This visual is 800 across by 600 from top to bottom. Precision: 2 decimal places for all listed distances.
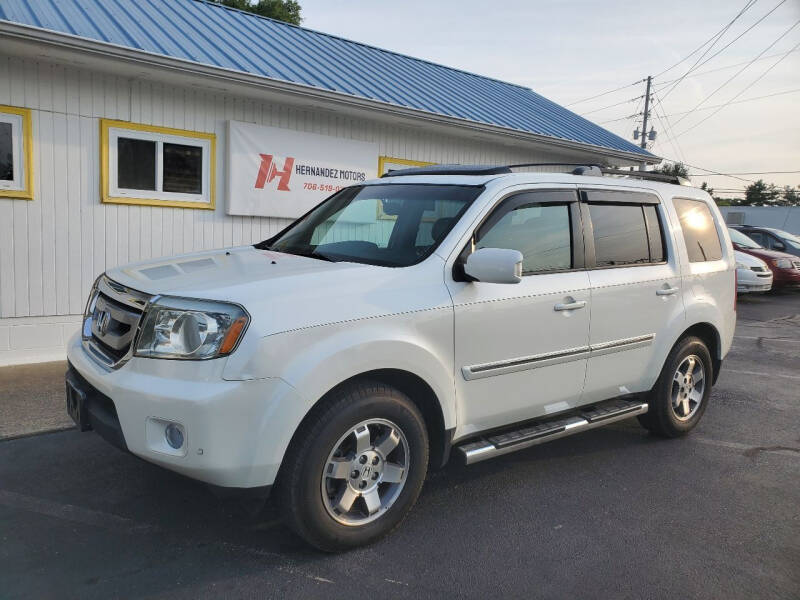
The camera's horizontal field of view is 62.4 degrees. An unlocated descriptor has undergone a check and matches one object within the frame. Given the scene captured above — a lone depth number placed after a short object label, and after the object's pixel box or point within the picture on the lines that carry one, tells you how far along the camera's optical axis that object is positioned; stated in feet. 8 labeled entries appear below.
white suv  9.50
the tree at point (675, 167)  222.75
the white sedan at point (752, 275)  48.93
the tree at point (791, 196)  229.25
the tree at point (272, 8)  88.28
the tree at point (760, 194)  244.01
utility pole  154.40
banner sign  27.53
